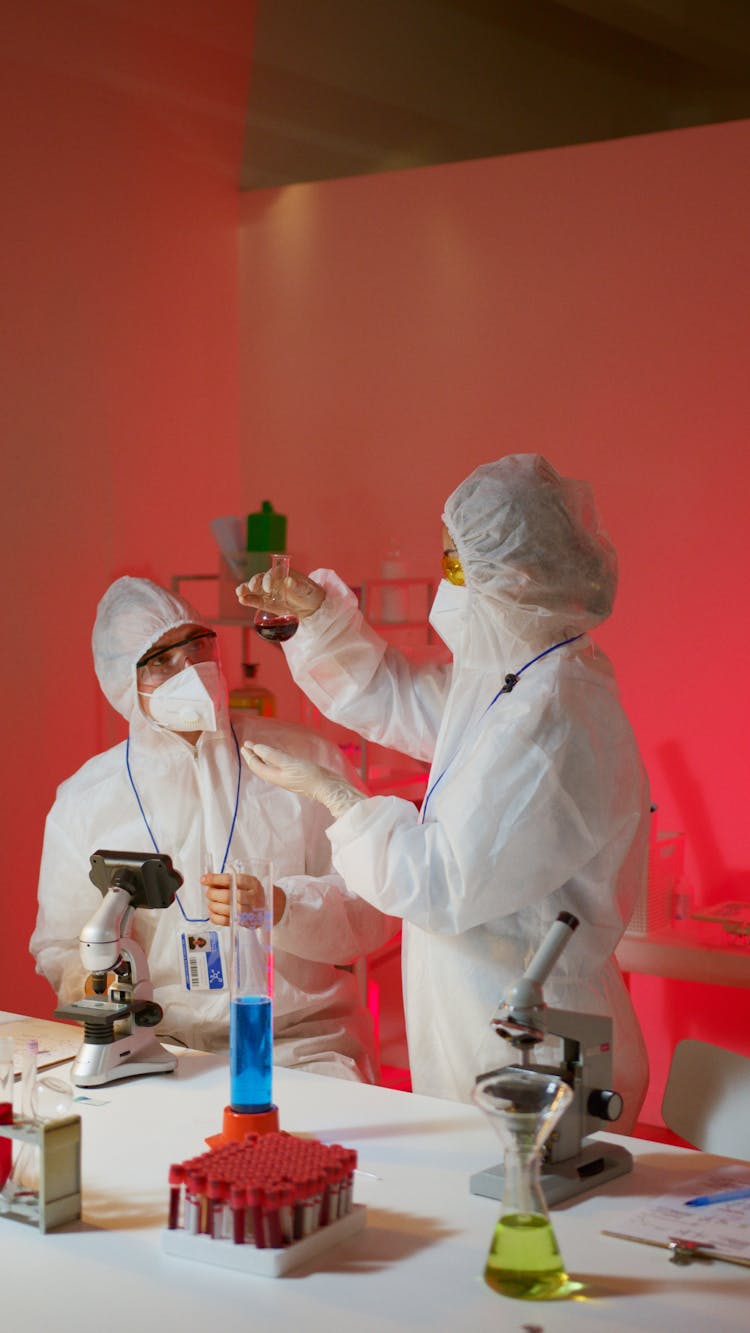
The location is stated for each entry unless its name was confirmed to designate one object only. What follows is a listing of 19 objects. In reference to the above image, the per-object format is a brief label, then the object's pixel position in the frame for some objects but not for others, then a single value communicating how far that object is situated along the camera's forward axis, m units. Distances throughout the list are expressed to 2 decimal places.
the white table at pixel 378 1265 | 1.43
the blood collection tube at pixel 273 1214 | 1.52
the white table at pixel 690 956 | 3.56
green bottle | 4.00
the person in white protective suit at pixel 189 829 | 2.73
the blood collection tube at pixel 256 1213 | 1.52
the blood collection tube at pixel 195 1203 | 1.55
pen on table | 1.71
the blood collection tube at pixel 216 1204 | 1.54
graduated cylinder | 1.81
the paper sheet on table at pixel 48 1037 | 2.36
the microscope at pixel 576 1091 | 1.66
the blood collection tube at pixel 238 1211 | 1.52
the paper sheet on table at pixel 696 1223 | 1.59
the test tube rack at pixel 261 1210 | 1.53
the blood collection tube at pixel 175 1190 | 1.57
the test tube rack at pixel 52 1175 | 1.64
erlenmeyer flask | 1.44
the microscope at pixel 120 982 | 2.21
